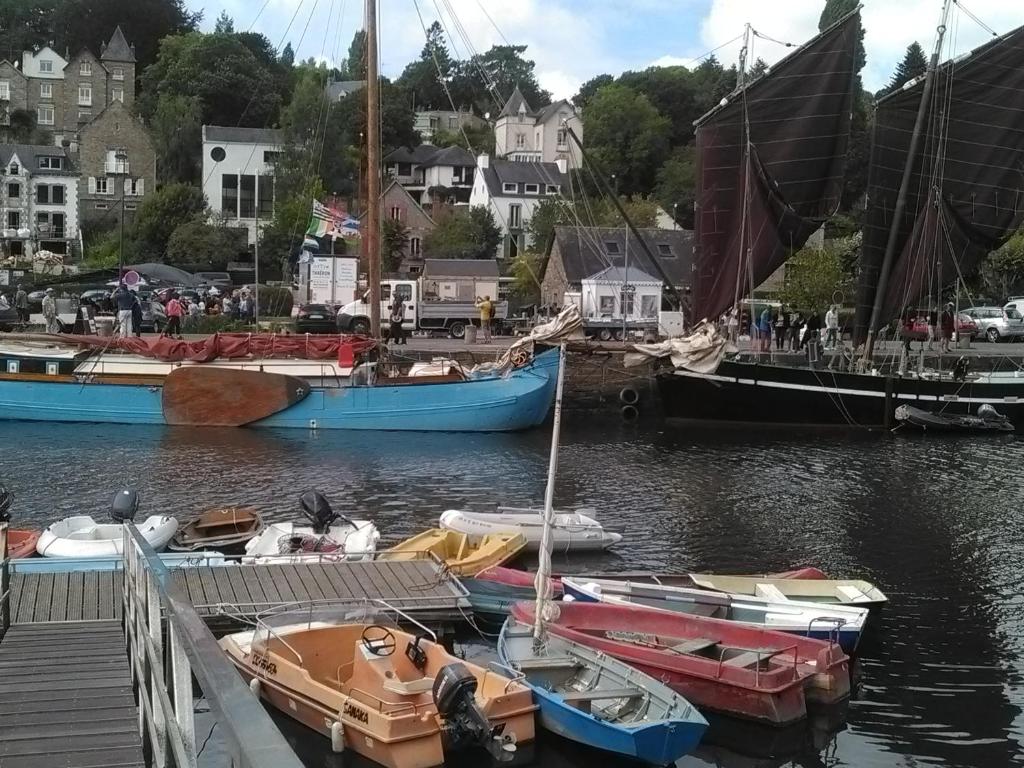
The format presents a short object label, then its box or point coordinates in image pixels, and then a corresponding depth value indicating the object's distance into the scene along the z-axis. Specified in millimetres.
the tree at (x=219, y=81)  99750
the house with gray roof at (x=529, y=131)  118875
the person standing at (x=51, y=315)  43938
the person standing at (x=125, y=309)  41750
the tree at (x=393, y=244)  79000
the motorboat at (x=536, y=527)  20062
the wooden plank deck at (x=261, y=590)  13211
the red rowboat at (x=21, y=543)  17266
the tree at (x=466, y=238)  82438
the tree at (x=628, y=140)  105188
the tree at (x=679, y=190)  97688
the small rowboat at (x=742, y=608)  14398
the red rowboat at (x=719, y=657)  12773
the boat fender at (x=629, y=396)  40906
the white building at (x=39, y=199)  82750
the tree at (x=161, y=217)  78250
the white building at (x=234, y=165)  87812
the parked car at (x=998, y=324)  52344
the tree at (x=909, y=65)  101812
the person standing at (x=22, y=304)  48844
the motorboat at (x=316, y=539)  17094
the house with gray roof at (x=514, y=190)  88688
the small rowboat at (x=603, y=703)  11109
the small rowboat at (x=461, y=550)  17297
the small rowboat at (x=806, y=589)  15891
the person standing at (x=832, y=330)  46469
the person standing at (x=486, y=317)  48062
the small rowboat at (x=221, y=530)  18828
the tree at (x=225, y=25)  126050
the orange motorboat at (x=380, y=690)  11047
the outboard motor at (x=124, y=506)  18406
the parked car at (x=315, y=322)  46438
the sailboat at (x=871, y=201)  38594
